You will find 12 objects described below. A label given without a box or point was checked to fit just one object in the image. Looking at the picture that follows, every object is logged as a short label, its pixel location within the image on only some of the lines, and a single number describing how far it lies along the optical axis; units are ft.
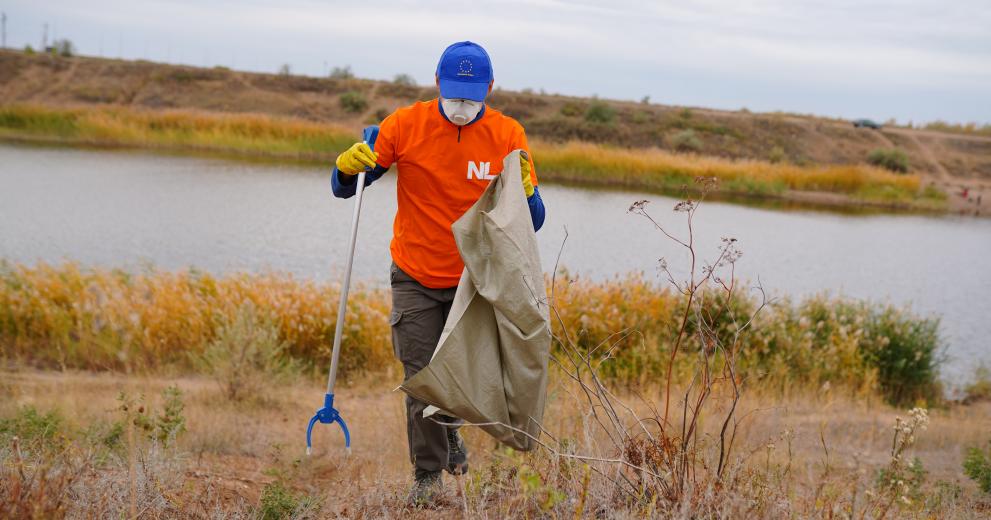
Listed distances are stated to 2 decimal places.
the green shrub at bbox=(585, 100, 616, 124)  136.87
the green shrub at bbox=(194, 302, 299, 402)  20.56
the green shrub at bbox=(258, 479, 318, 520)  10.78
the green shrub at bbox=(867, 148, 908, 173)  130.93
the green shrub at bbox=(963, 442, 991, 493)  16.10
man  12.65
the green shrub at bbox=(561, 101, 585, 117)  141.49
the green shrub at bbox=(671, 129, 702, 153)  125.90
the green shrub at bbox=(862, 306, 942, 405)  29.66
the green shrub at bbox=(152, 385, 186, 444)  14.02
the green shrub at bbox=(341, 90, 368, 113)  136.27
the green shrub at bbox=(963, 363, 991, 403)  30.39
